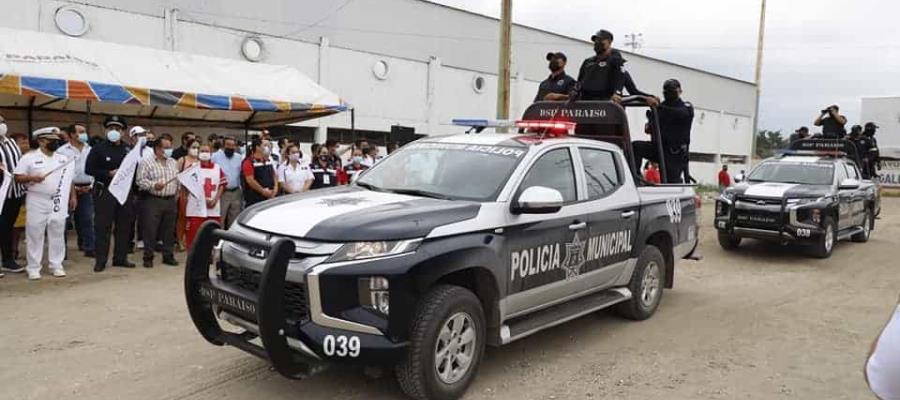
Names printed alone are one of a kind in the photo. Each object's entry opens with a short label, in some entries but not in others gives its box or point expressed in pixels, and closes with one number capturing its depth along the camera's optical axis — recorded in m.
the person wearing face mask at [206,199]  9.51
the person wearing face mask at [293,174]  10.78
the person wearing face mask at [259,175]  10.05
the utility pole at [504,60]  15.57
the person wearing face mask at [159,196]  9.05
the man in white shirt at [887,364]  1.98
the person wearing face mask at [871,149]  16.27
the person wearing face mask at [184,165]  9.66
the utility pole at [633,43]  59.41
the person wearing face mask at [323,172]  11.27
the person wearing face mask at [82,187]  9.75
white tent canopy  10.38
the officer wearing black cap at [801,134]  15.92
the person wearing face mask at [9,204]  7.93
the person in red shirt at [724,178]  22.67
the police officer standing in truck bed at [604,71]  8.27
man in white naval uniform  7.95
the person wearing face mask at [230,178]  10.49
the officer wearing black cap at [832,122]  14.88
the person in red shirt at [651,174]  13.73
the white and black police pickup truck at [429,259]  4.04
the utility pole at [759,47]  35.31
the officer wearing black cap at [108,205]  8.73
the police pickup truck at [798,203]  10.81
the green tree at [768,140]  84.88
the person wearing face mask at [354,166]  12.20
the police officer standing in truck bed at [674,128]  8.80
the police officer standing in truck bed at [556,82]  9.00
